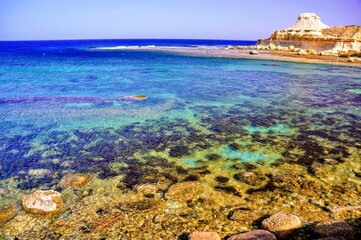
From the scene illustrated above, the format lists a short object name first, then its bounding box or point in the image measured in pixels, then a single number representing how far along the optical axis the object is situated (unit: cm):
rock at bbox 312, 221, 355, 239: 462
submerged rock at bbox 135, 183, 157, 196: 635
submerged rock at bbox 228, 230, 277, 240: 455
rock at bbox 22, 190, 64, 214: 555
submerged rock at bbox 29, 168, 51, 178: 720
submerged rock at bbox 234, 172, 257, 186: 688
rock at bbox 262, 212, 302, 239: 487
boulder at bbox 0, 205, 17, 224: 544
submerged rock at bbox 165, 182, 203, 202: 617
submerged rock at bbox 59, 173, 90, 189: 667
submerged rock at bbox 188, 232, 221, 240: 466
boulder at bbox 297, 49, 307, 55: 5394
